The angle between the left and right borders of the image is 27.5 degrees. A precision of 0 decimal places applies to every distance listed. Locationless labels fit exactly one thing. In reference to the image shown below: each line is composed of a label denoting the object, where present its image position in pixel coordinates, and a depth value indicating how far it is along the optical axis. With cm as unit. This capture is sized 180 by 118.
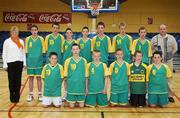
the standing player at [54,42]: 750
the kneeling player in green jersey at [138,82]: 702
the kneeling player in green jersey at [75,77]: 689
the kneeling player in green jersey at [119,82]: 699
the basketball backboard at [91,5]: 1449
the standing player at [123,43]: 751
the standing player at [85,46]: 748
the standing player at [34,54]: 746
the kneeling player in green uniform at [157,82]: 701
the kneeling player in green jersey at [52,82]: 693
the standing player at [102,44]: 749
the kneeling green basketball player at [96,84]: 694
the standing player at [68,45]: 751
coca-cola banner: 1694
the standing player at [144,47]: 748
